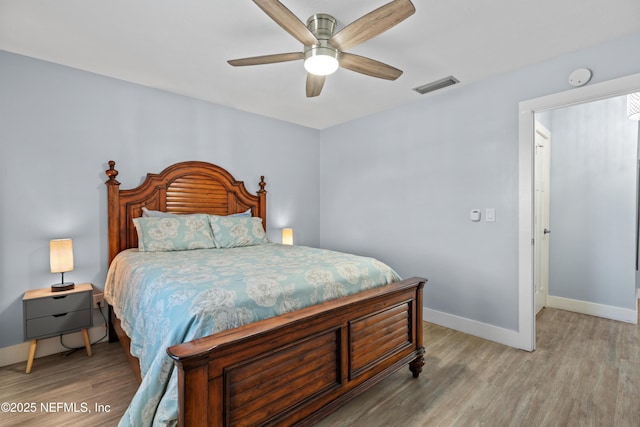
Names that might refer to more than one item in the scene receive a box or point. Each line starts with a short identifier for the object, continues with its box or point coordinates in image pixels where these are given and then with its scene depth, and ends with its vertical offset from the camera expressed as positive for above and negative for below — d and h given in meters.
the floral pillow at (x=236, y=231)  3.23 -0.23
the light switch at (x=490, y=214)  2.95 -0.06
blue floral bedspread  1.31 -0.45
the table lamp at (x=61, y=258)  2.55 -0.38
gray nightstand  2.36 -0.80
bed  1.24 -0.73
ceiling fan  1.64 +1.04
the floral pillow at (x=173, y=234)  2.85 -0.22
